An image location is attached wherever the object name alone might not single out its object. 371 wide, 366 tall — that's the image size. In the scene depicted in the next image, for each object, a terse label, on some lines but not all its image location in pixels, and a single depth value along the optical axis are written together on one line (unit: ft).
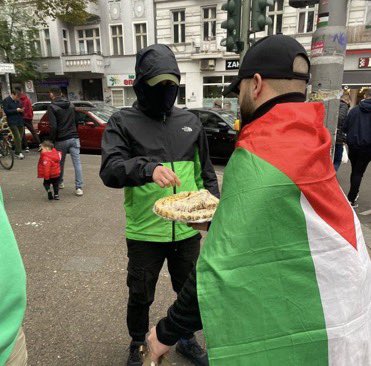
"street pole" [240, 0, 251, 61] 22.14
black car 32.19
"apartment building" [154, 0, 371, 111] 61.36
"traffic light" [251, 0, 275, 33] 21.74
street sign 38.93
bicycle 28.84
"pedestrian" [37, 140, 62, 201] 19.93
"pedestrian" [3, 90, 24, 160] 32.22
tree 62.61
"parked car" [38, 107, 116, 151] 36.17
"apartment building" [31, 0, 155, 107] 77.00
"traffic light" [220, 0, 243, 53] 22.47
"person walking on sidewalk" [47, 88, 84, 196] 21.22
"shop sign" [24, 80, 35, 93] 72.49
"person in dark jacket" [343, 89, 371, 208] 19.51
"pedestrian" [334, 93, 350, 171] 23.52
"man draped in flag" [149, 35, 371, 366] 3.63
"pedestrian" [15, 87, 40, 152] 36.89
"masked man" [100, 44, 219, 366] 6.88
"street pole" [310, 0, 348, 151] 14.97
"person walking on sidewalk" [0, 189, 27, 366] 3.73
